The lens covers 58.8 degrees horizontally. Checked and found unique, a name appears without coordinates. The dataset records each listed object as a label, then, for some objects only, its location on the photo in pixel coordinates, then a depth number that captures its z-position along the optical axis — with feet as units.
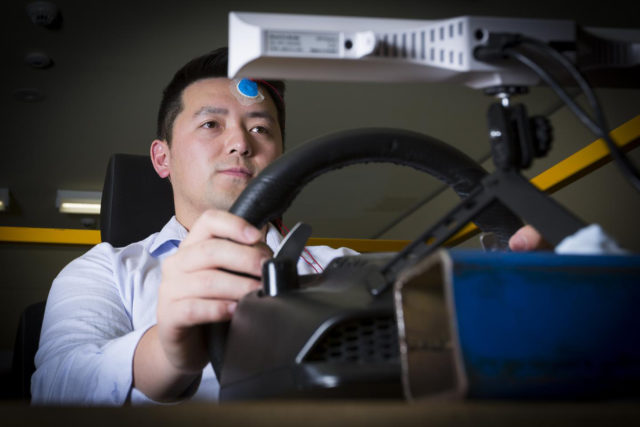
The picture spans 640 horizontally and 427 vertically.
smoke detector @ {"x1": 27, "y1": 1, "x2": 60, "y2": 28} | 10.93
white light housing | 1.09
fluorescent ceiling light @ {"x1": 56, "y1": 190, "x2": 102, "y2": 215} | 21.47
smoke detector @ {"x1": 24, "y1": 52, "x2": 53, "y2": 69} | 12.71
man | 1.38
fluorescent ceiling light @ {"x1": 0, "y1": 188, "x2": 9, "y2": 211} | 20.71
